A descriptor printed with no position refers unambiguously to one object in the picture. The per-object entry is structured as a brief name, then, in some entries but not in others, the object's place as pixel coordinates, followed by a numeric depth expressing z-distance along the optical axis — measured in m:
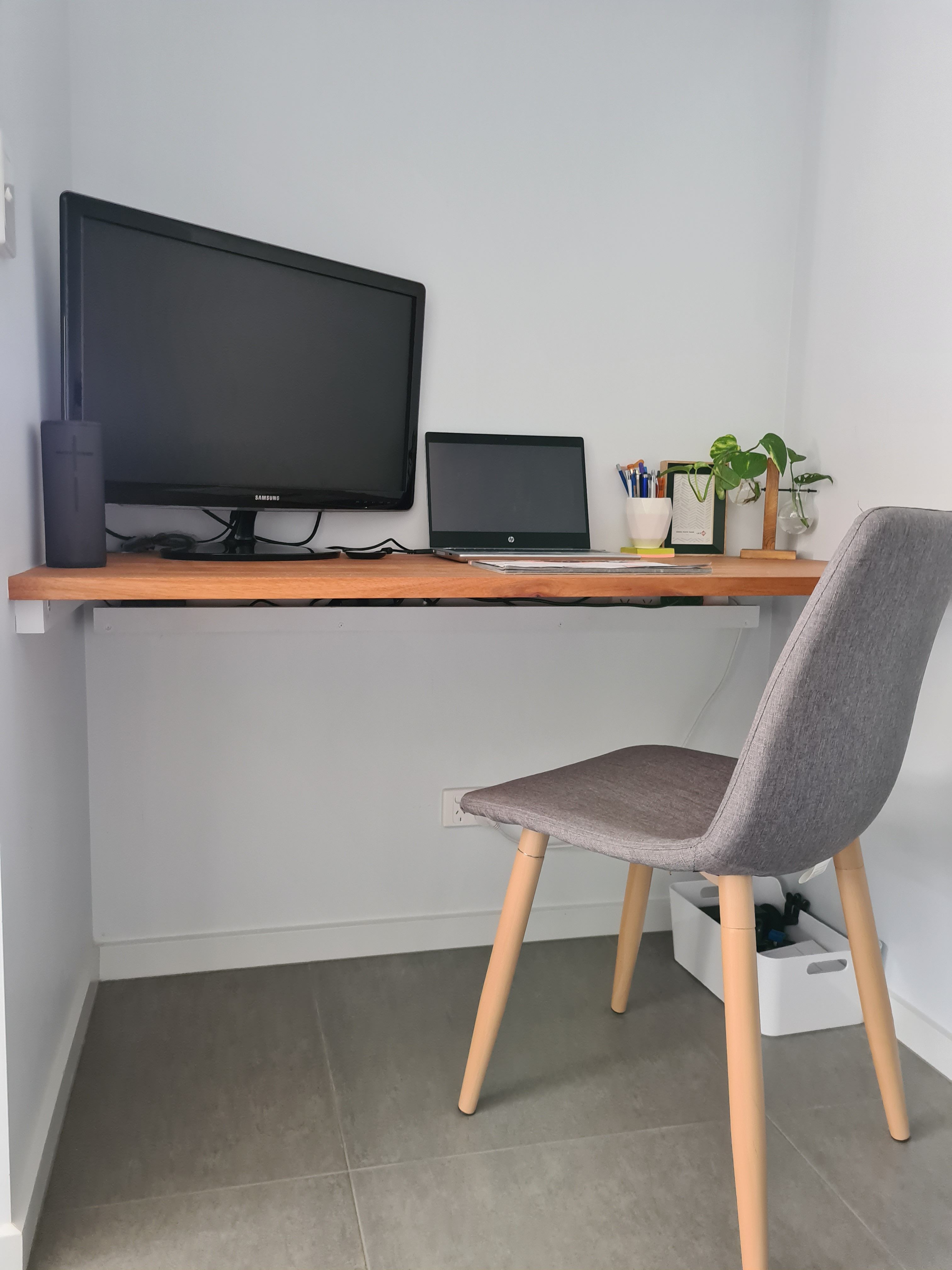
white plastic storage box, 1.56
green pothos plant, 1.70
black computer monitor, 1.32
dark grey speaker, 1.15
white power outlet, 1.82
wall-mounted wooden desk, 1.08
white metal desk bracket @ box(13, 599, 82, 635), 1.10
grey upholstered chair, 0.97
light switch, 1.00
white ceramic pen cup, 1.72
